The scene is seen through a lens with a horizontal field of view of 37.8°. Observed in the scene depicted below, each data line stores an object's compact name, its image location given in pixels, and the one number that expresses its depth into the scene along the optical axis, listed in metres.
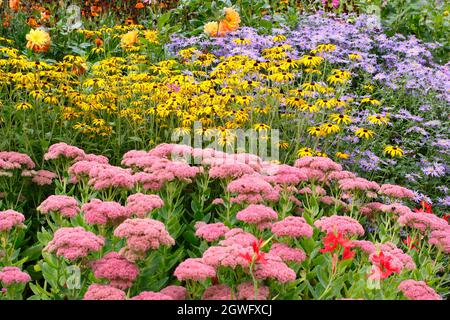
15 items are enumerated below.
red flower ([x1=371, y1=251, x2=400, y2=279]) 2.86
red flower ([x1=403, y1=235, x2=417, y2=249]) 3.69
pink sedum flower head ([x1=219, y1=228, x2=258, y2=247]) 3.01
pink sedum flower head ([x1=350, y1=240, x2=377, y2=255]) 3.41
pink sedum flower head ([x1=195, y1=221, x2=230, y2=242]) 3.29
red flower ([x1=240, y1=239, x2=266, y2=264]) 2.73
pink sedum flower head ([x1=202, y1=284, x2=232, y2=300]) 2.84
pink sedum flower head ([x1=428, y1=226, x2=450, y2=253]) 3.60
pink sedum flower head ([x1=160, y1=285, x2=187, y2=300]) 2.88
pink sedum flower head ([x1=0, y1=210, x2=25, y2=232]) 3.21
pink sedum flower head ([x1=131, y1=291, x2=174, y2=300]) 2.67
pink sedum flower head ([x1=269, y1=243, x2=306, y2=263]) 3.18
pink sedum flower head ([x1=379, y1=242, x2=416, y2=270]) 3.23
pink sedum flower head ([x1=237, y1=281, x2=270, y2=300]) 2.82
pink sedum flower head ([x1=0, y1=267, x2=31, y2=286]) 2.92
